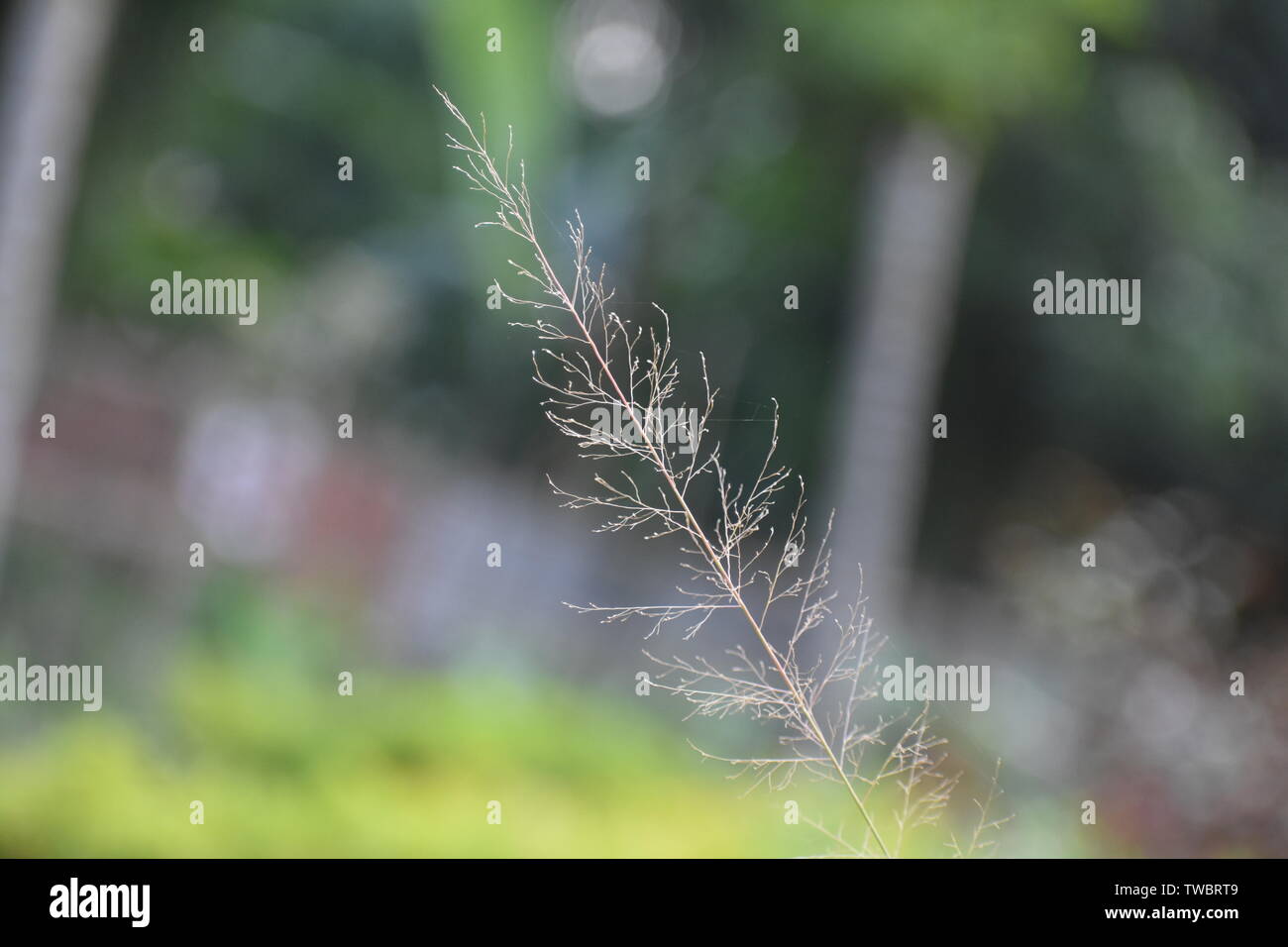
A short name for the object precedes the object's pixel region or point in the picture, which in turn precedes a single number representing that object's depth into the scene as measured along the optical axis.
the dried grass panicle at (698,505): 1.64
